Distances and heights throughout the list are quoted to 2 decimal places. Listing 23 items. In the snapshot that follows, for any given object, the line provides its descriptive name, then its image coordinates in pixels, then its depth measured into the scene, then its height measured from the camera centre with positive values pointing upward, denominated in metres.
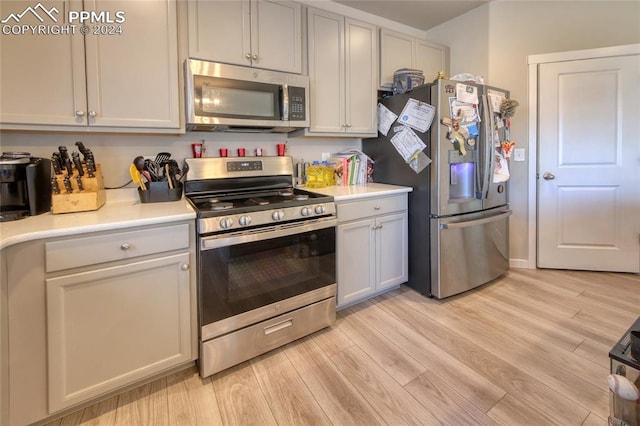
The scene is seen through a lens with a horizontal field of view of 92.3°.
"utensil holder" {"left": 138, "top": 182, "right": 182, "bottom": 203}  1.75 +0.04
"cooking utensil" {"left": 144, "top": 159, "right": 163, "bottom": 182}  1.79 +0.18
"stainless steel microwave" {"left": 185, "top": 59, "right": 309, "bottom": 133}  1.83 +0.66
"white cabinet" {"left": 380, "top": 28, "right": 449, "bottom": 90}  2.70 +1.34
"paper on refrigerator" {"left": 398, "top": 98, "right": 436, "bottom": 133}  2.30 +0.64
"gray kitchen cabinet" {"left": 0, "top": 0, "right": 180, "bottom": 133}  1.45 +0.67
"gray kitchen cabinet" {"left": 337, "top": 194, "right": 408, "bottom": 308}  2.17 -0.37
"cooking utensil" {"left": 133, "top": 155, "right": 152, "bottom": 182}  1.74 +0.20
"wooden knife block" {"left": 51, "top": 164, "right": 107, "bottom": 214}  1.47 +0.02
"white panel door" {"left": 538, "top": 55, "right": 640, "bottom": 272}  2.72 +0.28
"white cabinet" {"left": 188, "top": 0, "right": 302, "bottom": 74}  1.84 +1.07
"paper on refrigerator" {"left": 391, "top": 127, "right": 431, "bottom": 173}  2.39 +0.39
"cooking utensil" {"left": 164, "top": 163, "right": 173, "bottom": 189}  1.82 +0.16
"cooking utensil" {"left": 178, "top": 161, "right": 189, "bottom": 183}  1.93 +0.18
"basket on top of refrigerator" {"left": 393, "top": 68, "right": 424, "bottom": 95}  2.59 +1.01
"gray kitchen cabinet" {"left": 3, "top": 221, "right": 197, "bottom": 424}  1.21 -0.49
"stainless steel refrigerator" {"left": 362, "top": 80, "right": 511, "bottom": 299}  2.31 +0.09
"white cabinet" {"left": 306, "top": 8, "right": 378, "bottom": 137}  2.31 +0.98
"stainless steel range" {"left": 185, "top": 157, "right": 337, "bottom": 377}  1.57 -0.35
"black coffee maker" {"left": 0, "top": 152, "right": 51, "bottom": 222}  1.35 +0.07
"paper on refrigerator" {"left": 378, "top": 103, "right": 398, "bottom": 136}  2.60 +0.68
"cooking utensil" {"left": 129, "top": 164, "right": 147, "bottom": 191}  1.73 +0.14
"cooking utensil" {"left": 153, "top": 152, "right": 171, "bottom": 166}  1.93 +0.27
